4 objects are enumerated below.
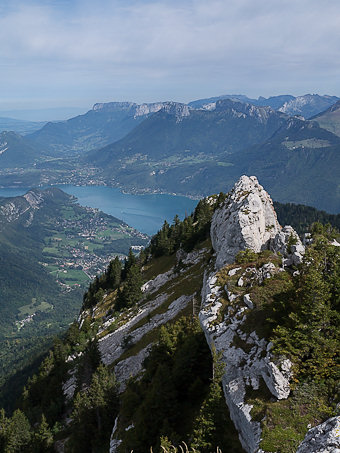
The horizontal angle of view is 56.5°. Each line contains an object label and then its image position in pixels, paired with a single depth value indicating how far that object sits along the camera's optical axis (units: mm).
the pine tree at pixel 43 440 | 39344
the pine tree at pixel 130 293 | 70206
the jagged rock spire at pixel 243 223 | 44344
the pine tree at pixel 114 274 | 94000
